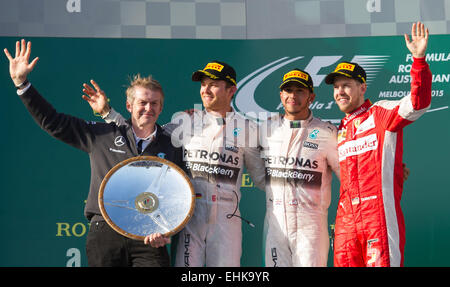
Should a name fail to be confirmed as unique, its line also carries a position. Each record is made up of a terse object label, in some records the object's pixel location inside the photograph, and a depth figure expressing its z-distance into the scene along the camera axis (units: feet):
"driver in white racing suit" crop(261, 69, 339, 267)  22.65
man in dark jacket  20.24
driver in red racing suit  21.06
